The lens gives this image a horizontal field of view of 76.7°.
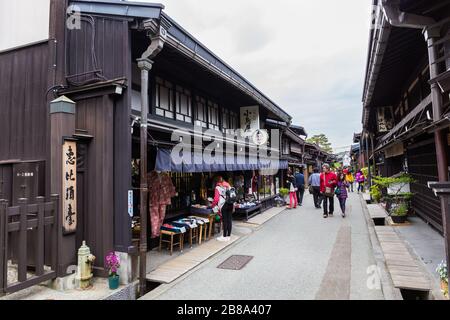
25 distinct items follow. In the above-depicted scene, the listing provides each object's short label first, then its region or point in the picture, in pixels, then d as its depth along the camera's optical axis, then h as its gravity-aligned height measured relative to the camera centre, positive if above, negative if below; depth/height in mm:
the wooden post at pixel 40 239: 5574 -1116
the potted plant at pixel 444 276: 4730 -1787
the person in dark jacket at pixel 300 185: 18391 -669
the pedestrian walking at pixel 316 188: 16578 -805
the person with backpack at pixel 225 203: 9797 -911
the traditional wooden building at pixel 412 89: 5055 +2859
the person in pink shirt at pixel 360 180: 26436 -636
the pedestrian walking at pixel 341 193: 13530 -915
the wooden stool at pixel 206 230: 10047 -1898
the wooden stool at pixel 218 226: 11250 -1965
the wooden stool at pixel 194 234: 9550 -1917
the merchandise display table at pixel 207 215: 10294 -1383
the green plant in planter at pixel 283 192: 19452 -1138
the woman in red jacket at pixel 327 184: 13406 -482
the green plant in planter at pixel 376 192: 15891 -1071
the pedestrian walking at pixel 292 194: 17430 -1206
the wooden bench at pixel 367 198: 18609 -1791
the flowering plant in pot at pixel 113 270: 5965 -1905
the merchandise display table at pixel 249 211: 13375 -1694
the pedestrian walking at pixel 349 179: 27938 -559
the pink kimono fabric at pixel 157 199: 8531 -626
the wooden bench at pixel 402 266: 5305 -2065
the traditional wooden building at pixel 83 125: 6020 +1337
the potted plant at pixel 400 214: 10932 -1608
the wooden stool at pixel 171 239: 8368 -1888
